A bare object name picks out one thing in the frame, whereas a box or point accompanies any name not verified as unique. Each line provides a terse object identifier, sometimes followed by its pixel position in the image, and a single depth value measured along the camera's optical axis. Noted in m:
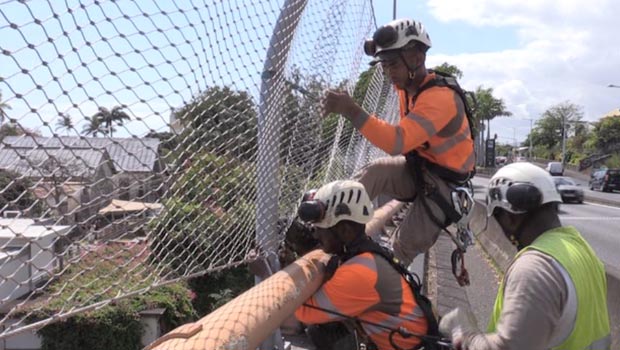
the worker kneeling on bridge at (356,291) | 2.88
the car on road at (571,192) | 27.92
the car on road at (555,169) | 39.17
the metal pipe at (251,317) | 1.83
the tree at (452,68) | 33.21
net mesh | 1.79
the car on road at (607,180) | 38.28
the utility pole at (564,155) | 70.49
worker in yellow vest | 2.20
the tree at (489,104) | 57.56
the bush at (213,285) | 20.69
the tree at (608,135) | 68.62
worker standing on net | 3.21
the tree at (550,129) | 102.44
